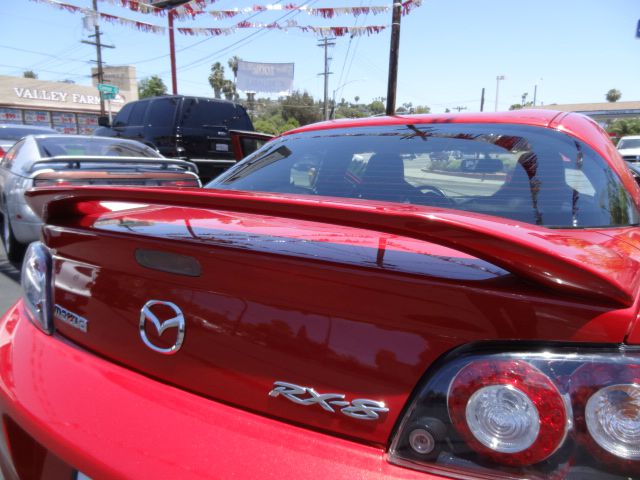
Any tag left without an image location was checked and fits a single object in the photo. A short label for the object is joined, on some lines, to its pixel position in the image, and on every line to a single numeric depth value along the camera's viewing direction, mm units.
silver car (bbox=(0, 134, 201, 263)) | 3605
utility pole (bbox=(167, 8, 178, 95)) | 15619
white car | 16547
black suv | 9088
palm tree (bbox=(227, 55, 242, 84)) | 65481
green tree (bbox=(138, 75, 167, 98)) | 63281
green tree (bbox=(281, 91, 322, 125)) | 62156
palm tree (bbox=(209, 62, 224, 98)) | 64188
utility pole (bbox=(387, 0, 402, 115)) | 11164
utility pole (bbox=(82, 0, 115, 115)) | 36750
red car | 840
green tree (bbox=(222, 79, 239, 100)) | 64938
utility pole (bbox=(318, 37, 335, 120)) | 38878
